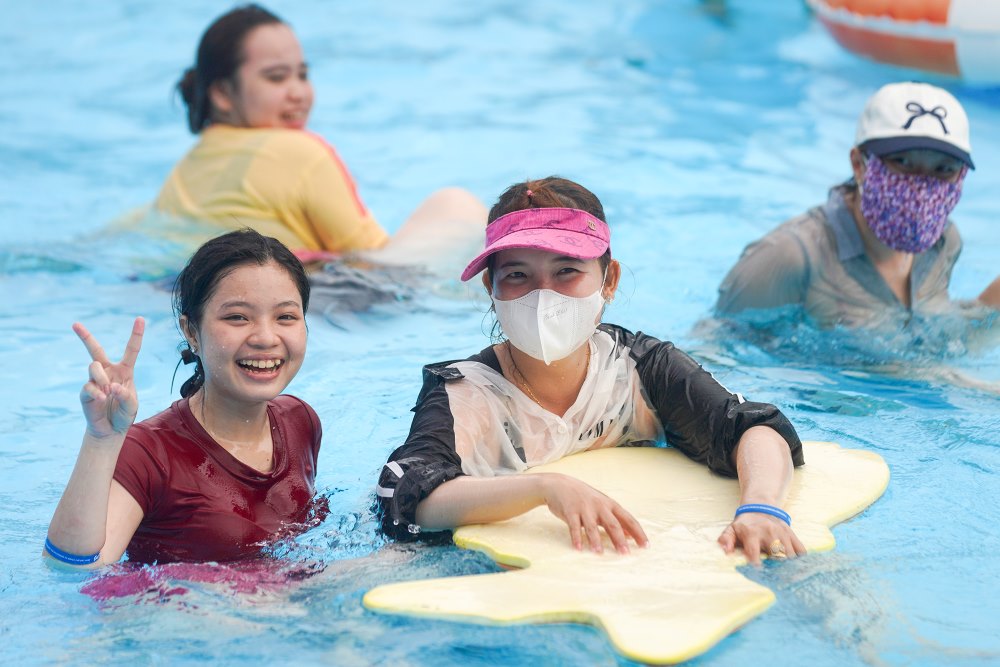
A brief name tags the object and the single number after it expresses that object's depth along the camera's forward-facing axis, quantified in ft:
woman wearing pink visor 11.44
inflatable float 30.09
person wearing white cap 16.76
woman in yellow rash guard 20.59
